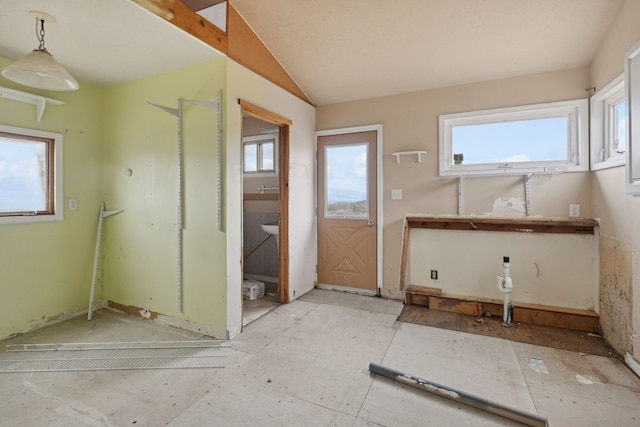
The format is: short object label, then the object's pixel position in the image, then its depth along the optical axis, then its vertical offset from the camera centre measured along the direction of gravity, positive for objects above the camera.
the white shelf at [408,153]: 3.45 +0.66
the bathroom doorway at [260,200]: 4.37 +0.14
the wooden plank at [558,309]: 2.79 -0.98
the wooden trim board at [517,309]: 2.79 -1.03
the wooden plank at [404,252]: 3.52 -0.52
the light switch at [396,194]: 3.64 +0.19
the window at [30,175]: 2.60 +0.32
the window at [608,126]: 2.45 +0.75
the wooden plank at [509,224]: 2.85 -0.16
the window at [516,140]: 2.95 +0.74
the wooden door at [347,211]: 3.81 -0.03
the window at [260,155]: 4.44 +0.83
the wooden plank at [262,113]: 2.72 +0.97
